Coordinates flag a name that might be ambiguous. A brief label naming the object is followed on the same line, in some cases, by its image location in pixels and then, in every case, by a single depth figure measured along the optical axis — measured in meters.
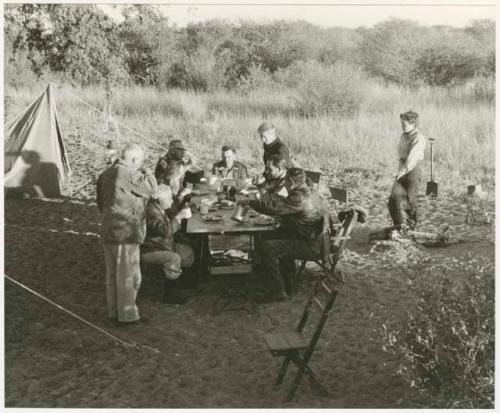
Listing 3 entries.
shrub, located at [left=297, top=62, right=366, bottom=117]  13.90
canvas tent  10.09
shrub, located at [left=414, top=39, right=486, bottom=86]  12.45
